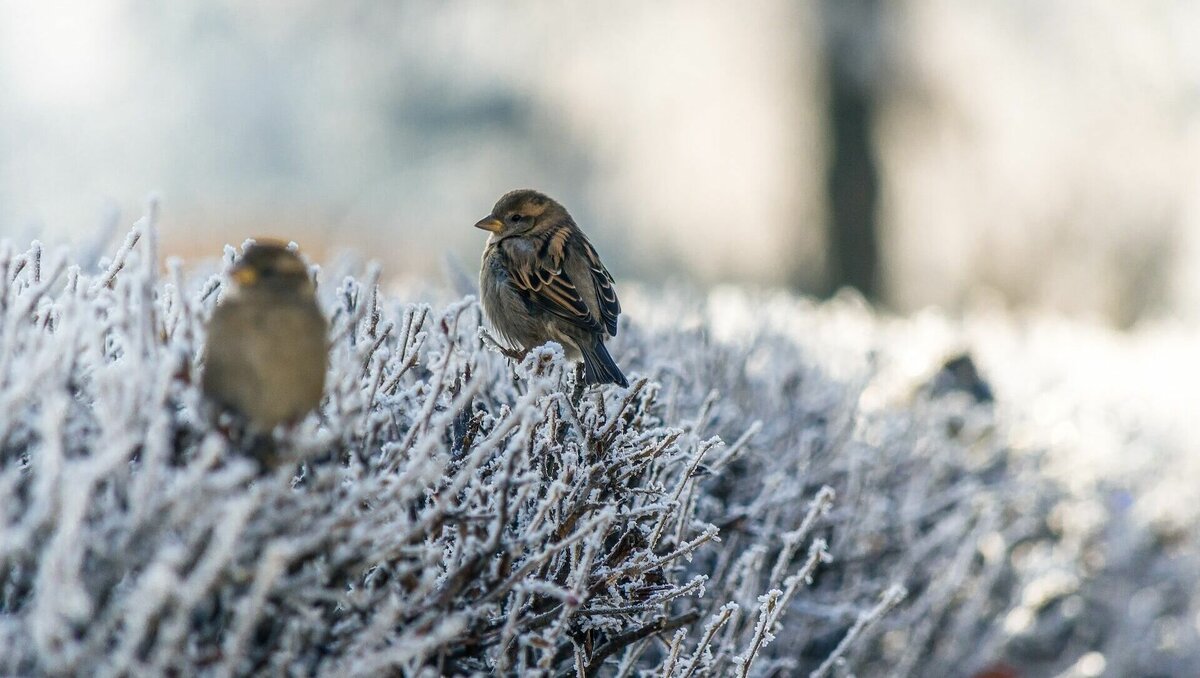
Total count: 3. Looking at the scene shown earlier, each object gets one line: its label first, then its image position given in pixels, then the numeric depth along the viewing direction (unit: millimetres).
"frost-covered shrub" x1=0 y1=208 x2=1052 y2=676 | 7679
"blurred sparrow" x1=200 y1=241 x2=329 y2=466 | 7749
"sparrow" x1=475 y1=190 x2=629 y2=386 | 8339
